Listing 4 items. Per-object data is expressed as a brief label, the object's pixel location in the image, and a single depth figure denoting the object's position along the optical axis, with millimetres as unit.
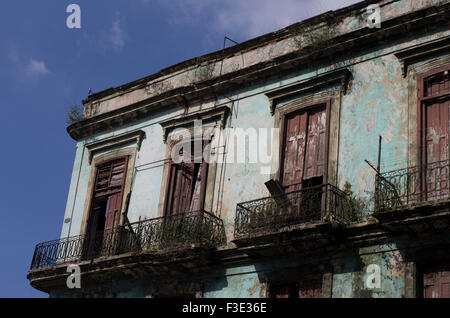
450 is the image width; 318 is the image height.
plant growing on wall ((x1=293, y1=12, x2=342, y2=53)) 14133
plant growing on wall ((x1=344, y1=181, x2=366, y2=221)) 12305
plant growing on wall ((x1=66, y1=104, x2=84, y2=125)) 18016
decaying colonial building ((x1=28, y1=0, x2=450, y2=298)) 11836
